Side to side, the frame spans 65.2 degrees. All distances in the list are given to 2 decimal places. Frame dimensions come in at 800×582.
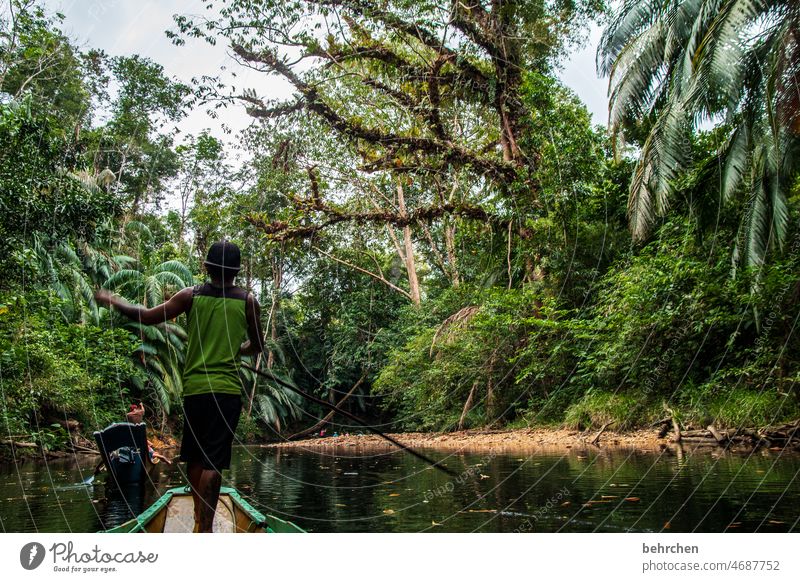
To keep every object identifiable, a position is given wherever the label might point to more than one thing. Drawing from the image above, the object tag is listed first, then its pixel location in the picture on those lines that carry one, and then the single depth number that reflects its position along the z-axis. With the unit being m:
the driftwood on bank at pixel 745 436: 5.89
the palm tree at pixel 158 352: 10.06
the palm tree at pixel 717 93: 4.97
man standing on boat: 2.59
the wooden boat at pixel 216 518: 3.25
